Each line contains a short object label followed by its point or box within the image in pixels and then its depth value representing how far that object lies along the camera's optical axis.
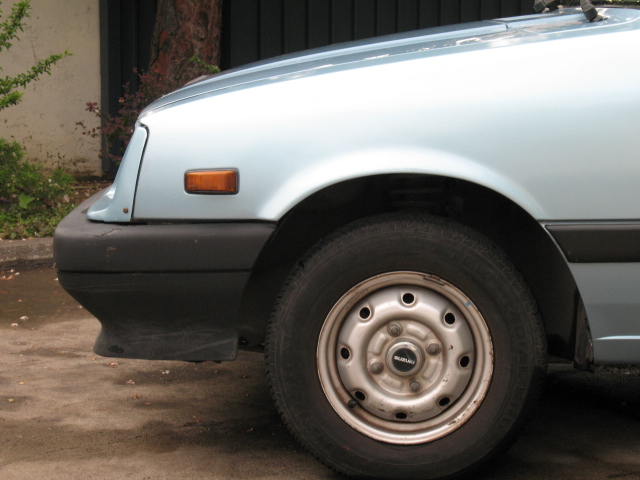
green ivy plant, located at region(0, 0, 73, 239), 6.34
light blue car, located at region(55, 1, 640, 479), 2.40
